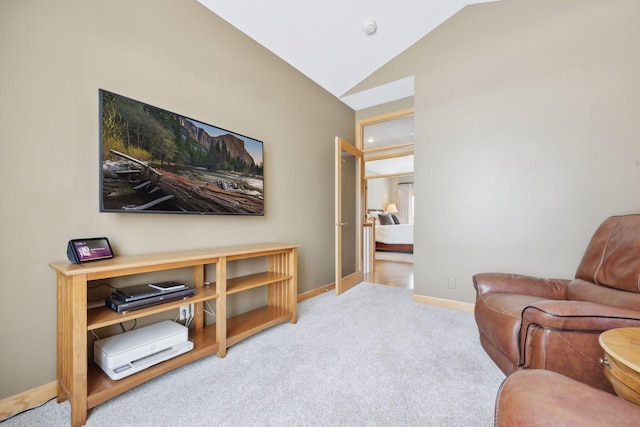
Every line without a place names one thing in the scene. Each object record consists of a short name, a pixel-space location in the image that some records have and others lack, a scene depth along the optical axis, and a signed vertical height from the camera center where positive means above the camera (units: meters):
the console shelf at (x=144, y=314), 1.22 -0.58
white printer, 1.39 -0.79
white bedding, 6.72 -0.55
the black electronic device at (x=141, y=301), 1.40 -0.50
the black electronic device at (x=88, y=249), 1.39 -0.20
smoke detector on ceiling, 2.79 +2.07
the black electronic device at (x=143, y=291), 1.45 -0.47
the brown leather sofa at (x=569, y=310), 1.14 -0.53
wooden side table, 0.78 -0.46
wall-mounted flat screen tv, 1.56 +0.38
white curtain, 9.16 +0.41
